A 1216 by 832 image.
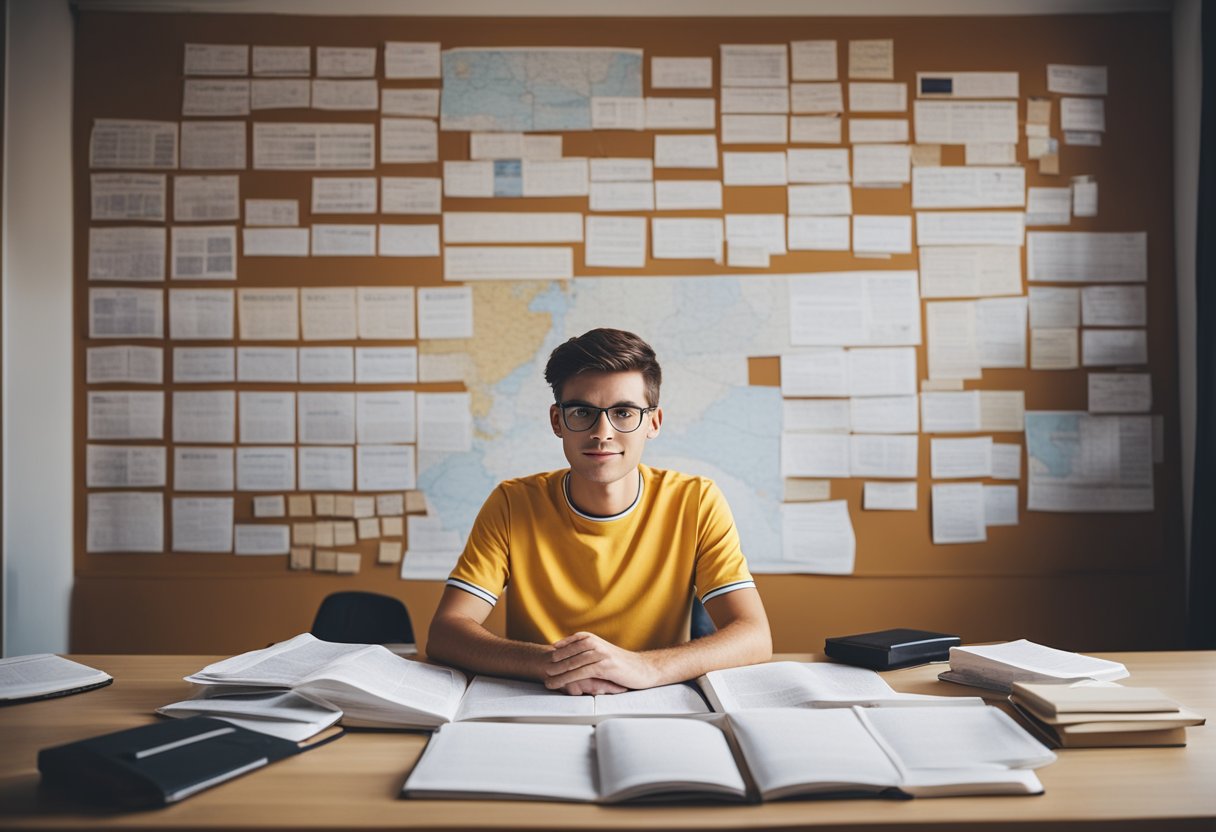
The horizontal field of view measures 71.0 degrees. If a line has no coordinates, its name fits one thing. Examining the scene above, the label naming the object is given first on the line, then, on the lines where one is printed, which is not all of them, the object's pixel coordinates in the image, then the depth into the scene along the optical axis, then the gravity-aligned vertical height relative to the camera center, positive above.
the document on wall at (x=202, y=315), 2.96 +0.41
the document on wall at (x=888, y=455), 3.00 -0.09
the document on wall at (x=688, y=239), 2.99 +0.67
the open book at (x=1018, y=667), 1.44 -0.42
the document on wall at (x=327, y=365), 2.97 +0.23
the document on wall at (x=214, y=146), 2.97 +1.00
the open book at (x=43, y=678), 1.42 -0.43
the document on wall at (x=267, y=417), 2.96 +0.05
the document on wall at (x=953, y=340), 3.00 +0.32
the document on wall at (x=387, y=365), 2.97 +0.23
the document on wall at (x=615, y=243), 2.99 +0.66
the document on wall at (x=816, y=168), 3.00 +0.93
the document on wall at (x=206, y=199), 2.97 +0.81
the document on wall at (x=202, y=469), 2.96 -0.13
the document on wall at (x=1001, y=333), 3.00 +0.34
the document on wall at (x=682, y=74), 3.01 +1.26
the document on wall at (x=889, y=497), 3.00 -0.23
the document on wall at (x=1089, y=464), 3.00 -0.12
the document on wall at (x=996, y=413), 3.00 +0.06
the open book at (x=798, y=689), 1.33 -0.43
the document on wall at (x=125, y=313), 2.95 +0.41
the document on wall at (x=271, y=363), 2.97 +0.24
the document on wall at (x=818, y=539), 2.98 -0.38
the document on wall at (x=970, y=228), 3.01 +0.72
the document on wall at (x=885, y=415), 2.99 +0.05
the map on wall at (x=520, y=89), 2.98 +1.20
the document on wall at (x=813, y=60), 3.02 +1.31
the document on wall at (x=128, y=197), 2.95 +0.82
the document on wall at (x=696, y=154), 3.00 +0.98
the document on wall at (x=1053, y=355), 3.02 +0.28
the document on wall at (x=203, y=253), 2.96 +0.62
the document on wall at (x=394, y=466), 2.97 -0.12
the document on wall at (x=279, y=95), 2.98 +1.18
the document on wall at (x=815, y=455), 2.98 -0.09
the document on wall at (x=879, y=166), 3.01 +0.93
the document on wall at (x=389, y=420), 2.97 +0.04
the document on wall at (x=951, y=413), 3.00 +0.06
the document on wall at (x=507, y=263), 2.97 +0.59
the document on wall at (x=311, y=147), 2.98 +1.00
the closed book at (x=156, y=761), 1.01 -0.41
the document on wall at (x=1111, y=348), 3.02 +0.29
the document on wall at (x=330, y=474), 2.97 -0.15
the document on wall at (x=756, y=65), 3.01 +1.29
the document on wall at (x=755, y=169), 3.00 +0.92
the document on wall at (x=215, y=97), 2.97 +1.17
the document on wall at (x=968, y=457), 3.00 -0.09
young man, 1.76 -0.23
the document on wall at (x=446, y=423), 2.97 +0.03
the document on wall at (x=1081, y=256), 3.02 +0.62
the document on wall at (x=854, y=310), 2.99 +0.42
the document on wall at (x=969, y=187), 3.02 +0.86
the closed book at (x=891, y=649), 1.60 -0.42
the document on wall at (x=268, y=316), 2.96 +0.40
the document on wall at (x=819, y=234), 2.99 +0.69
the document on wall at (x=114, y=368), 2.96 +0.22
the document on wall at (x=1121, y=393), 3.01 +0.13
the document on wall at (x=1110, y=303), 3.02 +0.45
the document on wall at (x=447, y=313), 2.97 +0.41
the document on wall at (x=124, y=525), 2.94 -0.32
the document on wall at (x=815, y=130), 3.01 +1.06
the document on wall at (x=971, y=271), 3.01 +0.56
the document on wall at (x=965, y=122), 3.02 +1.09
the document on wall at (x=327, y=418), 2.97 +0.05
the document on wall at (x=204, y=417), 2.96 +0.05
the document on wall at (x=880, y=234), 3.00 +0.69
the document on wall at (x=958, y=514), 3.00 -0.30
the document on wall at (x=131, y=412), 2.96 +0.07
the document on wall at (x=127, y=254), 2.95 +0.62
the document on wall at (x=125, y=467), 2.96 -0.12
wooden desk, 0.96 -0.44
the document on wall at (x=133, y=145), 2.95 +1.00
